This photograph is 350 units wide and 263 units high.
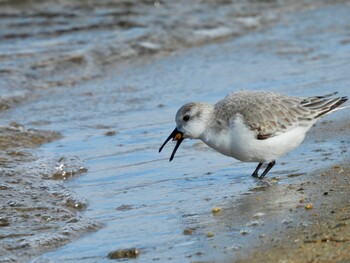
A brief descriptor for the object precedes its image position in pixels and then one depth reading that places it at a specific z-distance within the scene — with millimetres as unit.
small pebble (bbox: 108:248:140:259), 10112
